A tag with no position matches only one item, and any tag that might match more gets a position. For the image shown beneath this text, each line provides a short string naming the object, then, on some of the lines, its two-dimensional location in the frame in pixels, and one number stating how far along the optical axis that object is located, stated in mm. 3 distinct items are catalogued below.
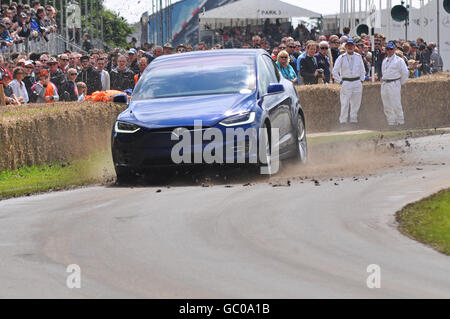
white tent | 45500
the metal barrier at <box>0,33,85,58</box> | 29066
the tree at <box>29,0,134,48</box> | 76188
